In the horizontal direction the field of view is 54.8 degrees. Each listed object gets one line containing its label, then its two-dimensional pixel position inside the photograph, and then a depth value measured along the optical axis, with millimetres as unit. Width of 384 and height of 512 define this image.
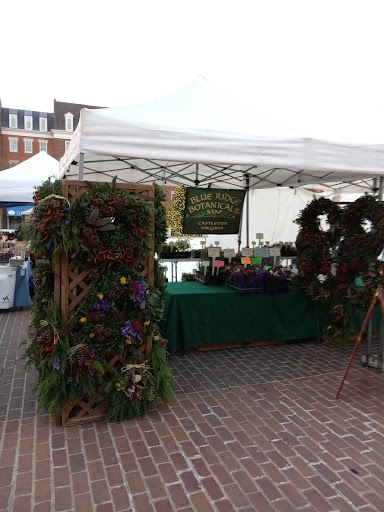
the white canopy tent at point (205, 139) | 3260
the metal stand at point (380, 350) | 4128
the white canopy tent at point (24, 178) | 9430
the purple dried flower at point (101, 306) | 2891
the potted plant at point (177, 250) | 6680
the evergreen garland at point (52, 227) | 2705
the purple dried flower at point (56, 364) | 2773
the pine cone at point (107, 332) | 2924
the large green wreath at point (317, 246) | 4455
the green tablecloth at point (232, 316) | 4441
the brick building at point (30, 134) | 39719
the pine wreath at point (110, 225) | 2818
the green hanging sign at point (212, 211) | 5602
